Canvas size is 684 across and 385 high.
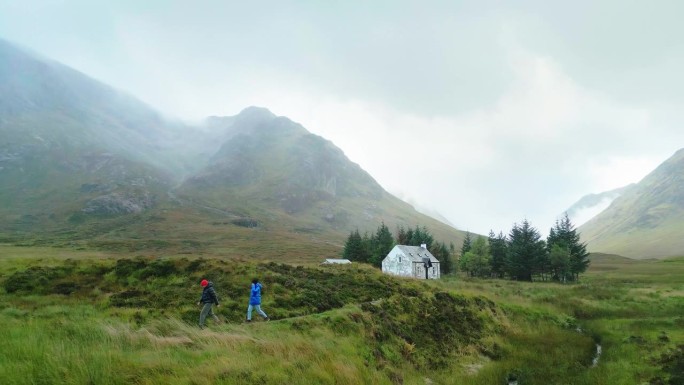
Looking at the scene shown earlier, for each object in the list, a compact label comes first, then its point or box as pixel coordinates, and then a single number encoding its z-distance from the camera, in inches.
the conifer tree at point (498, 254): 4069.9
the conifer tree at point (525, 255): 3582.7
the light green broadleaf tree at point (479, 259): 4037.9
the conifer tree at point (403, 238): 4776.1
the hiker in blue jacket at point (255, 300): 815.7
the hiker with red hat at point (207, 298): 733.5
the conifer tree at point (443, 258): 4303.6
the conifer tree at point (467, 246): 4982.8
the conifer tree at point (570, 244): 3584.9
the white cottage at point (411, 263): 3426.4
